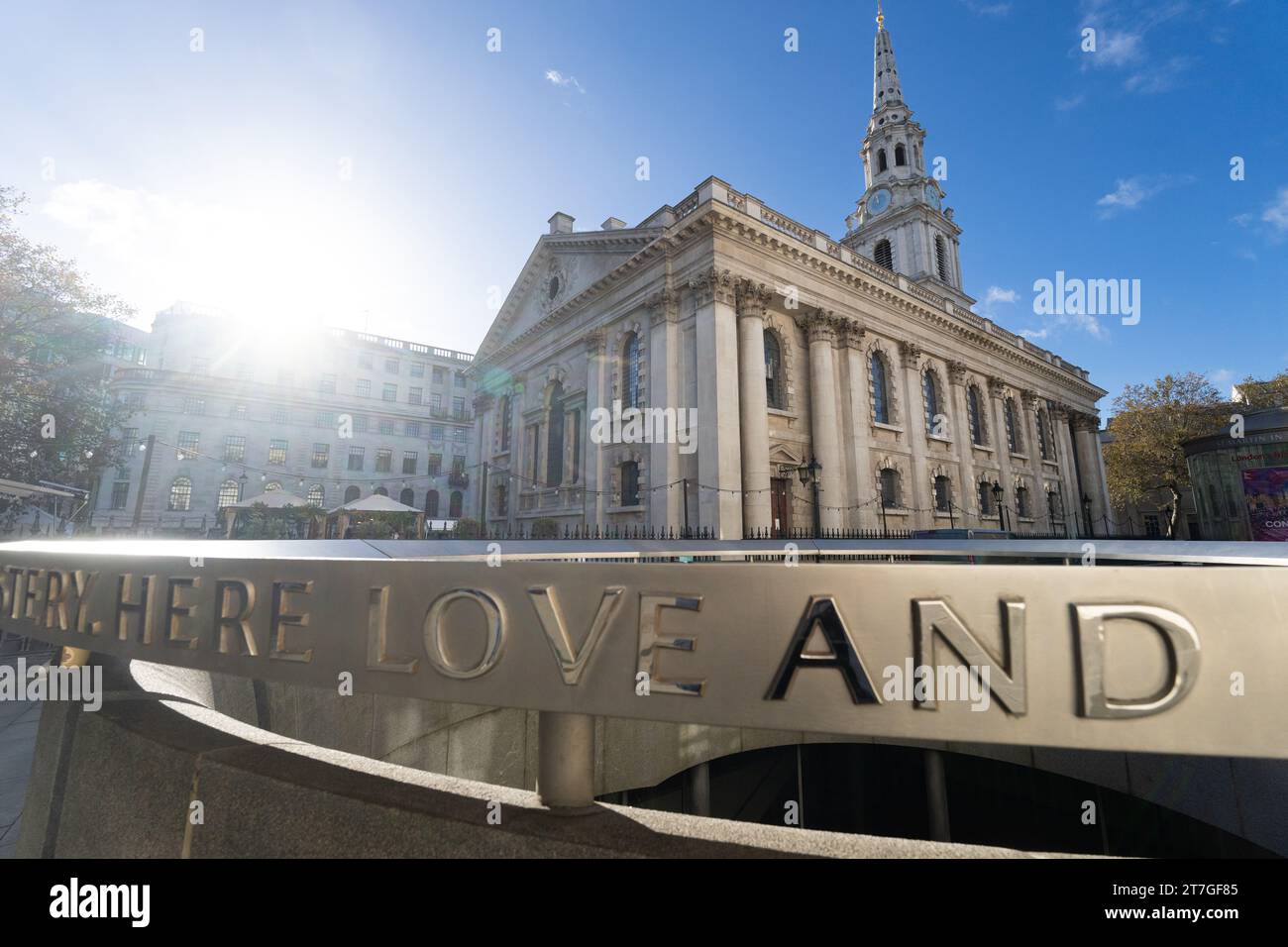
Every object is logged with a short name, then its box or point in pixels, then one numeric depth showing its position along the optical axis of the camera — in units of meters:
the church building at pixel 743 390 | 17.50
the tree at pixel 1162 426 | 31.47
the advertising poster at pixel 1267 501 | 18.09
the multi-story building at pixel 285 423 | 38.12
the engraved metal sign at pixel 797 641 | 1.08
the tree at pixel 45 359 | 16.98
